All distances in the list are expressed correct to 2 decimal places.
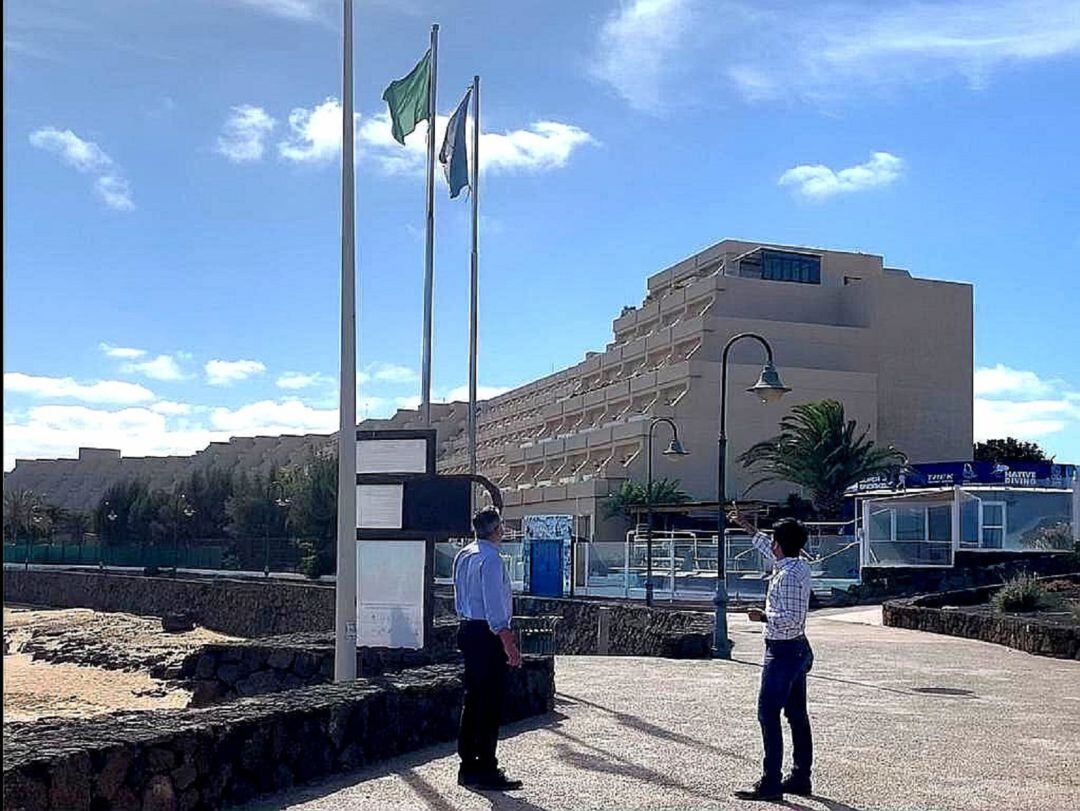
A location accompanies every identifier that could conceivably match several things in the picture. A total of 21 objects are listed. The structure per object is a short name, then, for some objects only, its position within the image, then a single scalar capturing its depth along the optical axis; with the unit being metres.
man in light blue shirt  8.38
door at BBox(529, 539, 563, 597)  37.56
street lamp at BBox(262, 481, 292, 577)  71.38
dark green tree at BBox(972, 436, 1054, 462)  80.62
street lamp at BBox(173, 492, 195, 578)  90.25
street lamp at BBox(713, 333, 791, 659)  19.52
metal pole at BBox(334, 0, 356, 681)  11.87
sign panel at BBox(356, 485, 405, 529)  14.62
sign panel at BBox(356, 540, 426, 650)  14.60
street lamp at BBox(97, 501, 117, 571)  93.76
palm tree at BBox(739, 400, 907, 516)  51.59
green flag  21.61
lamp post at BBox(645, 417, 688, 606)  34.25
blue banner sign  43.50
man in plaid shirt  8.13
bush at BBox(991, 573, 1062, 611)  25.34
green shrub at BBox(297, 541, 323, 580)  61.16
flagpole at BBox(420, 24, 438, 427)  20.50
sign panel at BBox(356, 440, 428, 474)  14.78
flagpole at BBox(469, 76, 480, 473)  27.17
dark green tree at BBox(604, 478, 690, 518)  63.94
